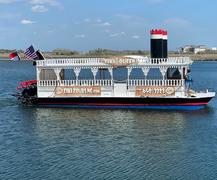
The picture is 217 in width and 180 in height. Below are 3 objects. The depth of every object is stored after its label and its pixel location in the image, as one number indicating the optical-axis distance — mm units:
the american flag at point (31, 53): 37000
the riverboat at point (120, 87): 34344
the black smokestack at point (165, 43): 36562
